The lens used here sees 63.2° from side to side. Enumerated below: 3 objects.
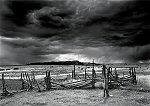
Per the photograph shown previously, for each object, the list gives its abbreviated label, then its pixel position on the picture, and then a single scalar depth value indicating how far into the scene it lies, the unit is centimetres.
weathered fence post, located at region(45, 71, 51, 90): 1314
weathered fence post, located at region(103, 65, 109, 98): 985
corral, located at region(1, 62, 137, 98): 1272
